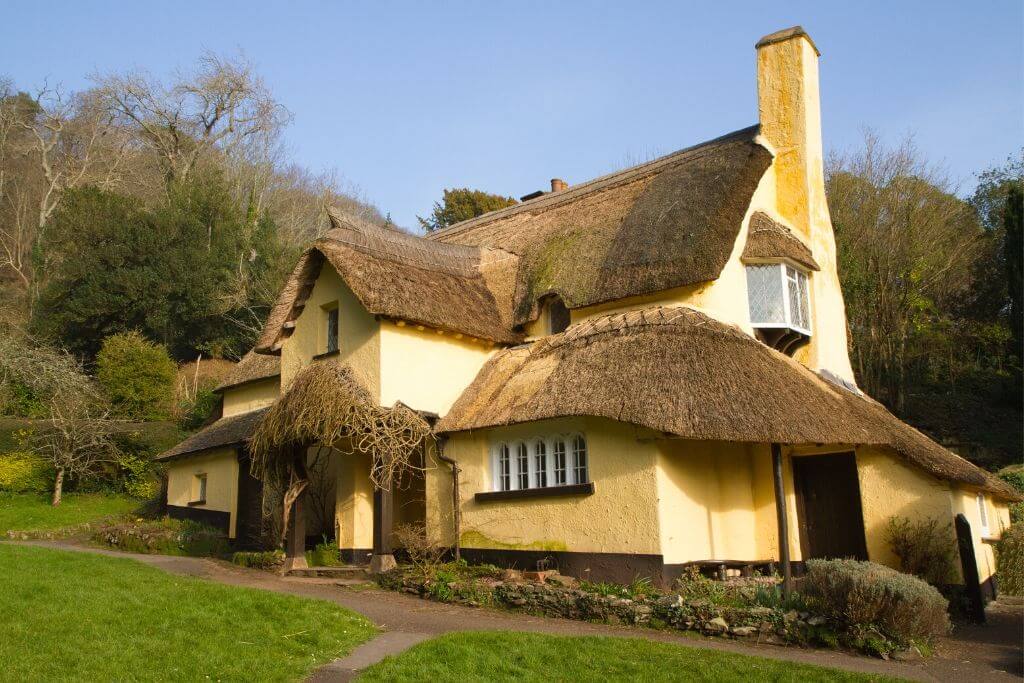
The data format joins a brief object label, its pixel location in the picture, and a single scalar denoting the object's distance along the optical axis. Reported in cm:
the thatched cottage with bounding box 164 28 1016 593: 1355
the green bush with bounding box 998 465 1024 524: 1984
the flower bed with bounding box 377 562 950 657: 1005
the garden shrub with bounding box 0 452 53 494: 2581
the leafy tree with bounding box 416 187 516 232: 4447
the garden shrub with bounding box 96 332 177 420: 3061
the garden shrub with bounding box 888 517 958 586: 1298
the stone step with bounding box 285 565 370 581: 1580
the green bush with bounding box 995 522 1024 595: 1514
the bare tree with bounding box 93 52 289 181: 4325
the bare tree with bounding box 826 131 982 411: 2812
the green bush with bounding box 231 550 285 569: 1670
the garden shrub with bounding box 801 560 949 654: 963
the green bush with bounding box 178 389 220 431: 3025
